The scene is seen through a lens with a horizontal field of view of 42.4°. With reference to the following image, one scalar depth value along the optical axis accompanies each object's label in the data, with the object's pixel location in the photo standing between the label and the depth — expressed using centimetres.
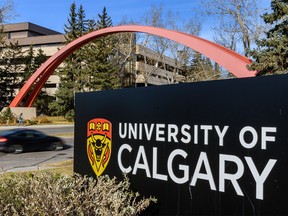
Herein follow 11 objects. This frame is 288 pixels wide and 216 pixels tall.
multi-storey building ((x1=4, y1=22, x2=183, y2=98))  6684
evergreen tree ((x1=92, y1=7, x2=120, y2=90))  4872
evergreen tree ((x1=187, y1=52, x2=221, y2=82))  4529
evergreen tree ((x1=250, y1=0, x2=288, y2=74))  1606
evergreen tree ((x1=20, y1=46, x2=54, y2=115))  6119
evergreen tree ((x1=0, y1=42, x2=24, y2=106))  6144
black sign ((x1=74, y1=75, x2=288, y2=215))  305
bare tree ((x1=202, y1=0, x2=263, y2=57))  2945
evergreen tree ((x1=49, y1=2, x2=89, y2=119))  5012
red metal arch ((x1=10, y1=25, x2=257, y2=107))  2030
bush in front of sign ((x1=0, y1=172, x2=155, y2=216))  355
